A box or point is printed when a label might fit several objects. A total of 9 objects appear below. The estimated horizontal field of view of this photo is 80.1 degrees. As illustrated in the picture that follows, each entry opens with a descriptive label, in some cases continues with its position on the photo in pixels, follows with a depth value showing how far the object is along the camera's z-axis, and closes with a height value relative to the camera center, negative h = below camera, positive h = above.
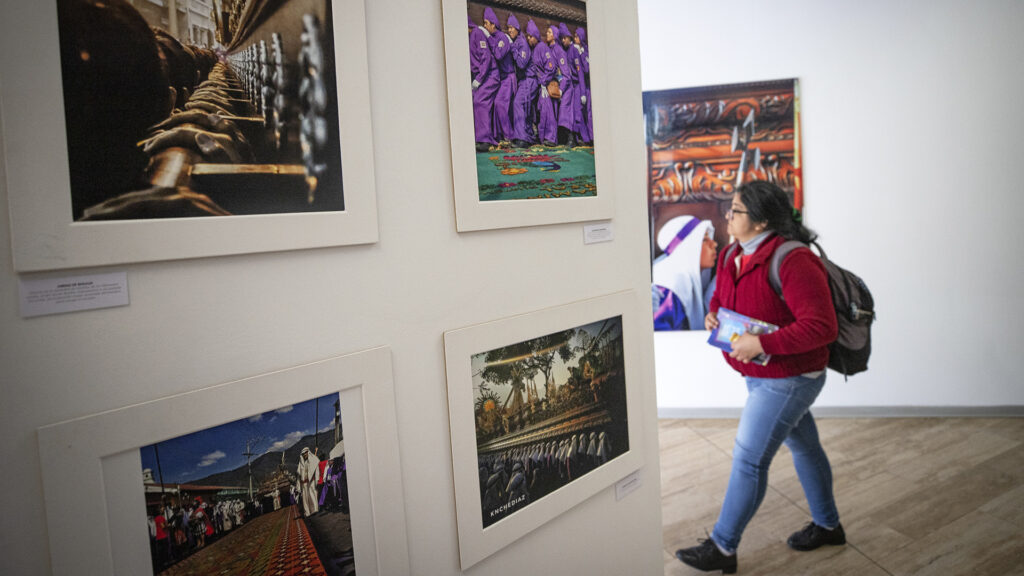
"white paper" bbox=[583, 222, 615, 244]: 1.73 +0.00
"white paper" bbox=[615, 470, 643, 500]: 1.87 -0.79
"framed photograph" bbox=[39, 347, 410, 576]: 0.95 -0.39
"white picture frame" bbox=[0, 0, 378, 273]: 0.86 +0.10
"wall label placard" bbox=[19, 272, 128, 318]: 0.90 -0.04
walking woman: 2.44 -0.50
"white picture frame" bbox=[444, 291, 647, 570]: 1.44 -0.45
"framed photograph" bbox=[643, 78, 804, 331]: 4.61 +0.47
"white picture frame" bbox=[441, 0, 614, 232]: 1.38 +0.21
